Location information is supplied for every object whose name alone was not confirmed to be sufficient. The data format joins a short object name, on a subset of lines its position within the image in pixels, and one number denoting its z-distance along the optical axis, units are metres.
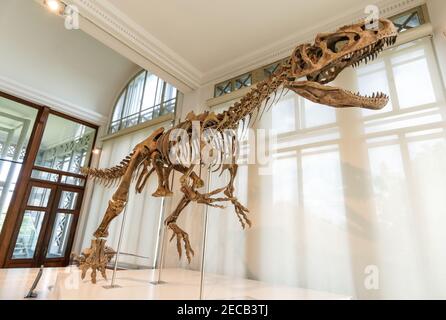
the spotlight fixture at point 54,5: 2.55
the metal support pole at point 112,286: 1.90
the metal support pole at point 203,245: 1.63
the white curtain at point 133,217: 3.94
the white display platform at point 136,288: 1.65
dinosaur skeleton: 1.32
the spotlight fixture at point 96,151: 5.76
